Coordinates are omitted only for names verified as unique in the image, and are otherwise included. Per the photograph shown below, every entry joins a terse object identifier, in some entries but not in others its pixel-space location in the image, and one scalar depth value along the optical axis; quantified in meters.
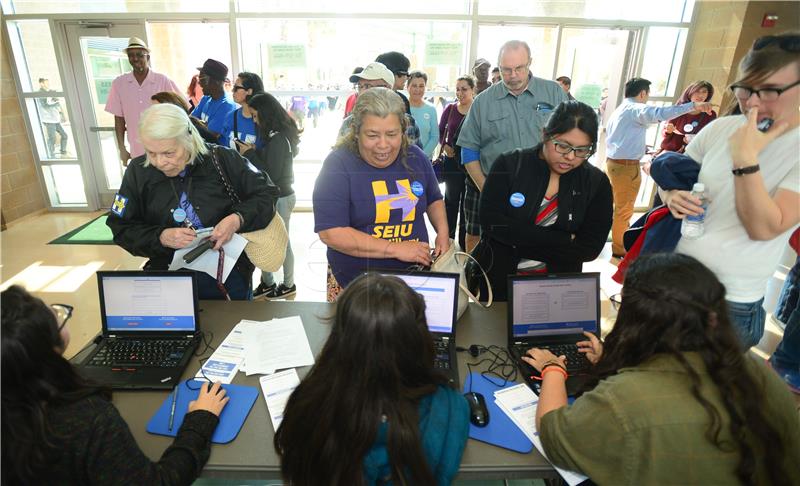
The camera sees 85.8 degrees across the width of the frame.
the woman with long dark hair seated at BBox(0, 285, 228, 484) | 0.78
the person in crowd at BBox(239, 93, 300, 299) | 2.81
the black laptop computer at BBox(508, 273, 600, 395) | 1.47
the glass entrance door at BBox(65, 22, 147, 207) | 4.60
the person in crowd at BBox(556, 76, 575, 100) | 4.54
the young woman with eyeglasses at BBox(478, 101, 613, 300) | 1.73
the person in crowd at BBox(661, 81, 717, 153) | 3.95
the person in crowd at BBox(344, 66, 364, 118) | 3.55
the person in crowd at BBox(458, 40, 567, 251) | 2.55
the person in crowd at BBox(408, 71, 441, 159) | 3.79
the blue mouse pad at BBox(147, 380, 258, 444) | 1.14
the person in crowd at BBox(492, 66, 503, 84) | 4.20
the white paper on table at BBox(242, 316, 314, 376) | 1.40
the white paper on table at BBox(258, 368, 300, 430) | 1.20
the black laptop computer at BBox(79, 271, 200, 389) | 1.41
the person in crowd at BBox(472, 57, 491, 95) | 4.16
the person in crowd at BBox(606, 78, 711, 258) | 3.75
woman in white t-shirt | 1.22
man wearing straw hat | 4.04
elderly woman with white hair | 1.60
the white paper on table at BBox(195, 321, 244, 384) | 1.35
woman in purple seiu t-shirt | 1.61
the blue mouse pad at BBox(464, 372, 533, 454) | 1.12
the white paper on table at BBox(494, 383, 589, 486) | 1.16
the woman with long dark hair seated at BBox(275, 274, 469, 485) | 0.91
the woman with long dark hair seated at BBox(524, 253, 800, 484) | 0.89
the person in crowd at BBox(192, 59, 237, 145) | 3.36
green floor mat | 4.25
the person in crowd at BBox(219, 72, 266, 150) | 3.10
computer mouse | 1.17
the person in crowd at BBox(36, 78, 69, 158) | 4.77
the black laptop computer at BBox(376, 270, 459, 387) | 1.44
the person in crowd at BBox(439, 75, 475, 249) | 3.80
